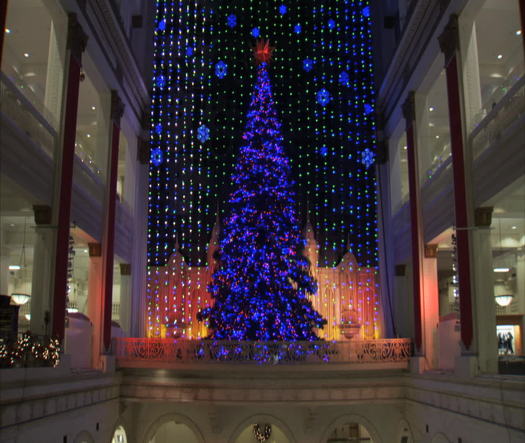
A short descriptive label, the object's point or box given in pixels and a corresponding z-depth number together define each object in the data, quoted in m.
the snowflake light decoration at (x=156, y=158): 22.64
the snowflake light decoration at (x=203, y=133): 22.78
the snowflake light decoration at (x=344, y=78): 23.14
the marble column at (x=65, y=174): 13.52
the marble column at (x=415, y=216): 17.97
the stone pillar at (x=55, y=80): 14.39
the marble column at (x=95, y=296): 16.80
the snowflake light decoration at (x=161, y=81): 23.12
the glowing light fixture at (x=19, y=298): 17.81
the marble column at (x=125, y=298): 20.61
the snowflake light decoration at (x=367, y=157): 22.61
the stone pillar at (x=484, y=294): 13.32
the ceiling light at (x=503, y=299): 17.95
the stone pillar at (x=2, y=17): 10.09
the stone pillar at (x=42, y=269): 13.12
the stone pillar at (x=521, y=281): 20.86
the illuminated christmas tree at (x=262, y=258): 17.94
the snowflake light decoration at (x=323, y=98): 23.05
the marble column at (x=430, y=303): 17.25
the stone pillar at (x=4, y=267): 20.78
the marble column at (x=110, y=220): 17.45
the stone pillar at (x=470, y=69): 14.55
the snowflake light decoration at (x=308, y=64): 23.31
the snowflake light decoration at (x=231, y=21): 23.61
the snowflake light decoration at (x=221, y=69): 23.23
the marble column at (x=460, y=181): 13.78
